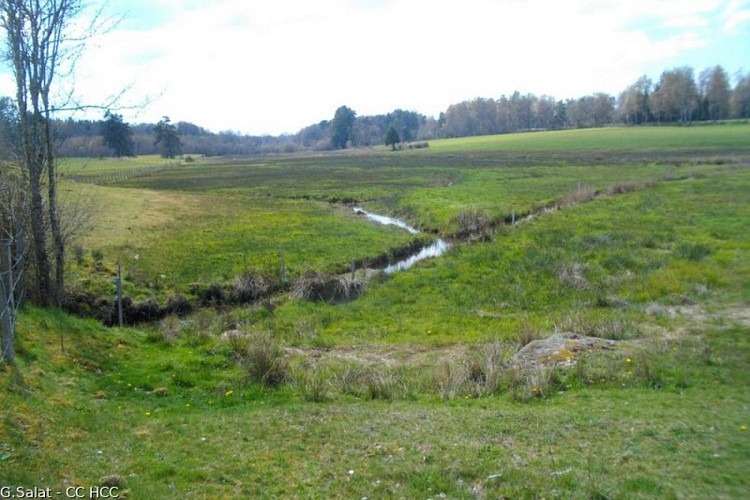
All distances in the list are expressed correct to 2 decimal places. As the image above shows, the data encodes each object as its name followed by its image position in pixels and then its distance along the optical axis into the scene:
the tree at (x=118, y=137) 118.94
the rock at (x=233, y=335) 14.97
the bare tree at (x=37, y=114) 13.79
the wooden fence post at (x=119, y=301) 17.86
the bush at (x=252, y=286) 22.84
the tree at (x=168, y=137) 137.25
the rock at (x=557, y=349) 11.84
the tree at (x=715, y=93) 116.06
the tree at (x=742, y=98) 98.81
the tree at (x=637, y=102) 139.25
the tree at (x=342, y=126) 175.00
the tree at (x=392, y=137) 146.88
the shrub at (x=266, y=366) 11.73
